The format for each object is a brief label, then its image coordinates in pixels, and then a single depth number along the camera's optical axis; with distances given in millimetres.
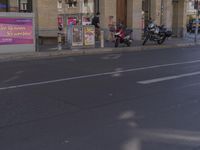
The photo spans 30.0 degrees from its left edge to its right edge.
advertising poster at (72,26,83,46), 18844
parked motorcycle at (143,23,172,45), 22391
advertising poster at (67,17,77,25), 29094
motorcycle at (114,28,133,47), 20328
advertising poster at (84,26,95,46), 19266
